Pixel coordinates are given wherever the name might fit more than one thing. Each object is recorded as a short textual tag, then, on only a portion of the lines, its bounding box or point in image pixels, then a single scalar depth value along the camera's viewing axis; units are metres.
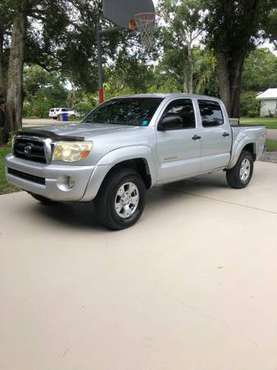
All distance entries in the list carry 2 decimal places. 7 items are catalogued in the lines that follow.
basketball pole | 10.35
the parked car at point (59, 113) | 42.47
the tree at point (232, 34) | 13.27
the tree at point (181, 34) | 30.45
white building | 44.56
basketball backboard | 10.25
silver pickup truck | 4.74
